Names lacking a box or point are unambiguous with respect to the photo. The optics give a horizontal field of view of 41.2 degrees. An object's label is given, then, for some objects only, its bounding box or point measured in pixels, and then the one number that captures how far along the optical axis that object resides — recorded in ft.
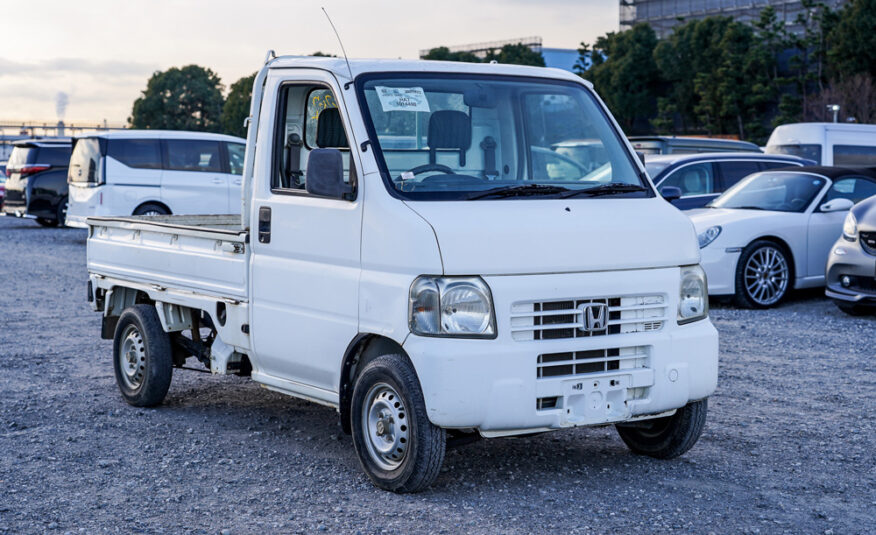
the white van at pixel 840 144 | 64.18
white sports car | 41.68
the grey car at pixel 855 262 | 37.93
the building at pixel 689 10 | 311.88
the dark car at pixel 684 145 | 68.33
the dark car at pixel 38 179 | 83.10
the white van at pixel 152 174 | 65.10
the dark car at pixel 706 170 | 51.08
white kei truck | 17.47
